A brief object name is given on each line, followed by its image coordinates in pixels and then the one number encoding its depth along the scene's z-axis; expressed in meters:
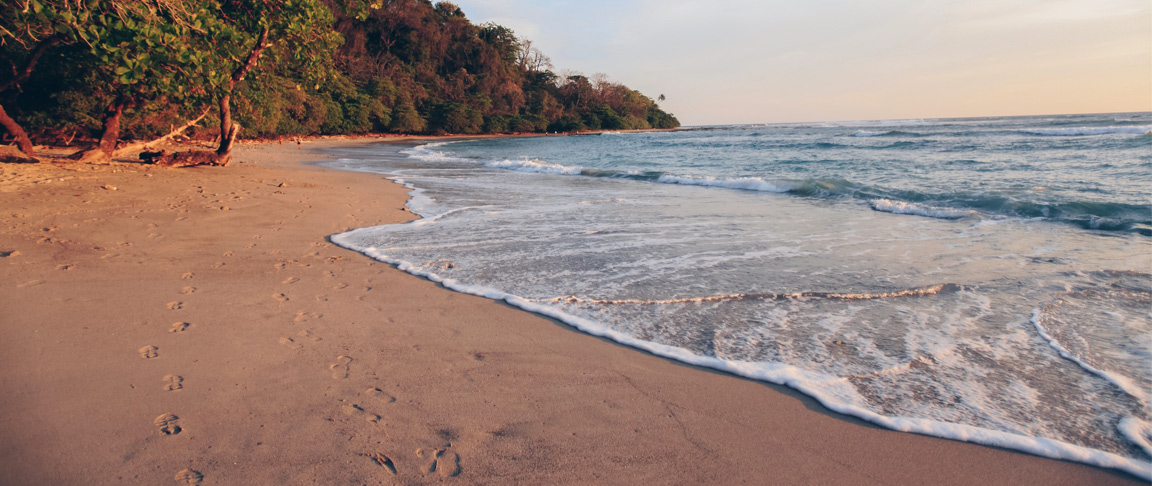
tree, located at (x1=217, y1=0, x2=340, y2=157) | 9.57
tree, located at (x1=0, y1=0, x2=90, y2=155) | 5.58
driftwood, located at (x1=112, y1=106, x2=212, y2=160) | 11.49
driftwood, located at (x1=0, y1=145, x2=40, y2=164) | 9.75
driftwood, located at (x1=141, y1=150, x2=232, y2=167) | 11.45
